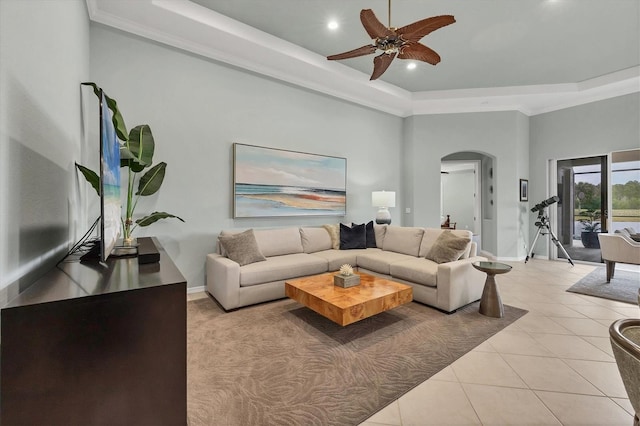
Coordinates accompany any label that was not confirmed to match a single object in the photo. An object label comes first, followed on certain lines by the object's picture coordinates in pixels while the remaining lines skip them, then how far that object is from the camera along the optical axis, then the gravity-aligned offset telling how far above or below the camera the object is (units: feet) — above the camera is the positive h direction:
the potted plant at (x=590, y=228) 19.35 -0.92
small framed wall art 20.70 +1.89
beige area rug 5.62 -3.78
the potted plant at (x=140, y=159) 7.13 +1.71
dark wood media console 2.85 -1.58
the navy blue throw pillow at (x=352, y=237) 15.49 -1.27
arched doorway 22.56 +1.83
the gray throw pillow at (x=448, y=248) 11.21 -1.35
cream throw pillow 15.80 -1.12
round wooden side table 9.98 -2.96
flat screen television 4.08 +0.54
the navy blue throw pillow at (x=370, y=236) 16.05 -1.25
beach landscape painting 13.75 +1.70
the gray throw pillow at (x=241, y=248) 11.43 -1.40
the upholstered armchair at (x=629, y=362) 3.04 -1.66
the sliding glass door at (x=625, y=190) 17.01 +1.57
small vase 9.69 -2.32
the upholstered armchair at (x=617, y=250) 13.17 -1.70
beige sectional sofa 10.45 -2.15
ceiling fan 7.89 +5.49
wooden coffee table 8.05 -2.58
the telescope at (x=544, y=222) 19.30 -0.52
